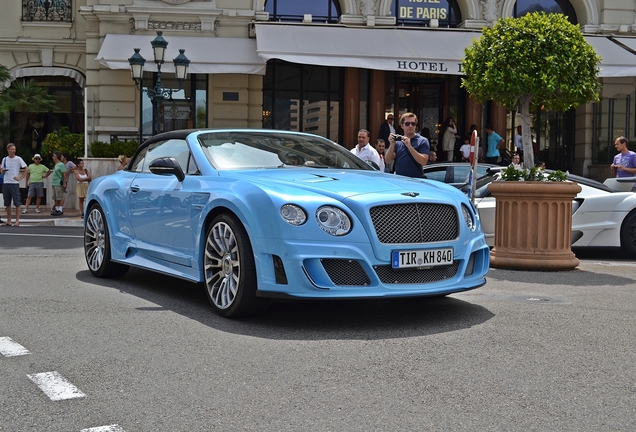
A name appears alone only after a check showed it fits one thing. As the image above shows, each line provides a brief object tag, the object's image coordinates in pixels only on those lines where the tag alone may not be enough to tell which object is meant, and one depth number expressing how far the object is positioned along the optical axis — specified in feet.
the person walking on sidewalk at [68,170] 70.60
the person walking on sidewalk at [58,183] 67.56
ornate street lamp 61.67
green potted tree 30.71
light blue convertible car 18.70
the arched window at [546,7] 81.05
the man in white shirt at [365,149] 42.88
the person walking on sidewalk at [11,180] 58.29
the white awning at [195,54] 69.77
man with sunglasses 31.48
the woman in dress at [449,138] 76.54
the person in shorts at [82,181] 64.85
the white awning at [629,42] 73.51
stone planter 30.60
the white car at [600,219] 36.01
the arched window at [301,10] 78.69
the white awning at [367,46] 65.87
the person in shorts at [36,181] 70.08
